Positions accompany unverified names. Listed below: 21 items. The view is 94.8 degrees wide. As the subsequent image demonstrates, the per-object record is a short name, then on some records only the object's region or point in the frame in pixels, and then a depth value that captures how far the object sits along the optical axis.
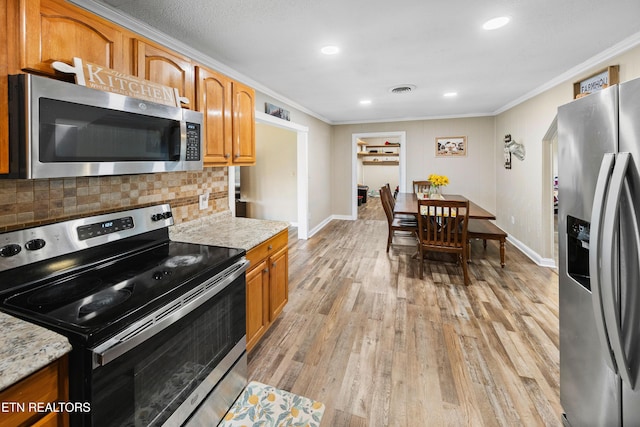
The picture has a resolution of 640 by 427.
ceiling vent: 3.99
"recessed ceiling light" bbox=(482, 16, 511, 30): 2.15
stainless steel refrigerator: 0.98
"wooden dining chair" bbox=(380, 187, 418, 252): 4.36
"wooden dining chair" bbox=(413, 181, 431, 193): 5.98
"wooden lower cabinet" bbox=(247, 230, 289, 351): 2.00
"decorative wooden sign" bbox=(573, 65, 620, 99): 2.73
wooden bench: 3.80
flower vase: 4.92
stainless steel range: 0.96
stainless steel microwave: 1.03
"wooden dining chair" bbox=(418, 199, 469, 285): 3.34
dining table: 3.72
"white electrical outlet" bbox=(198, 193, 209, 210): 2.45
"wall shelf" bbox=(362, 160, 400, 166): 11.15
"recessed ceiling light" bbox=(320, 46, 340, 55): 2.61
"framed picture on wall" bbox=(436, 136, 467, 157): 6.33
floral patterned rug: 1.63
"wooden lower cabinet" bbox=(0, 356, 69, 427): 0.76
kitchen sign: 1.19
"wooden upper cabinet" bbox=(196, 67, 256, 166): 2.00
